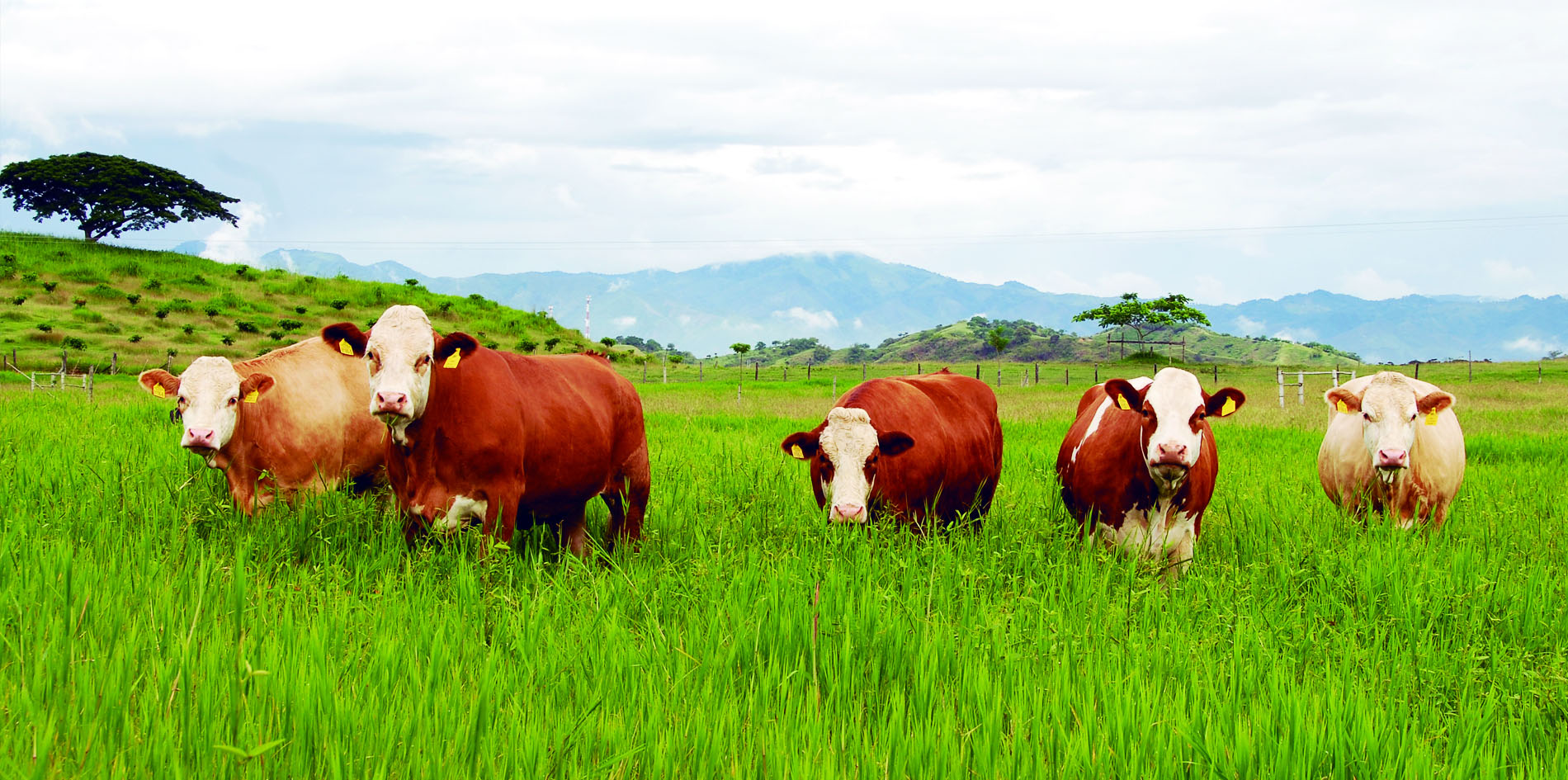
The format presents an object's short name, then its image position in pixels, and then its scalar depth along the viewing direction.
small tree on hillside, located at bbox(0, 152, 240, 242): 57.41
